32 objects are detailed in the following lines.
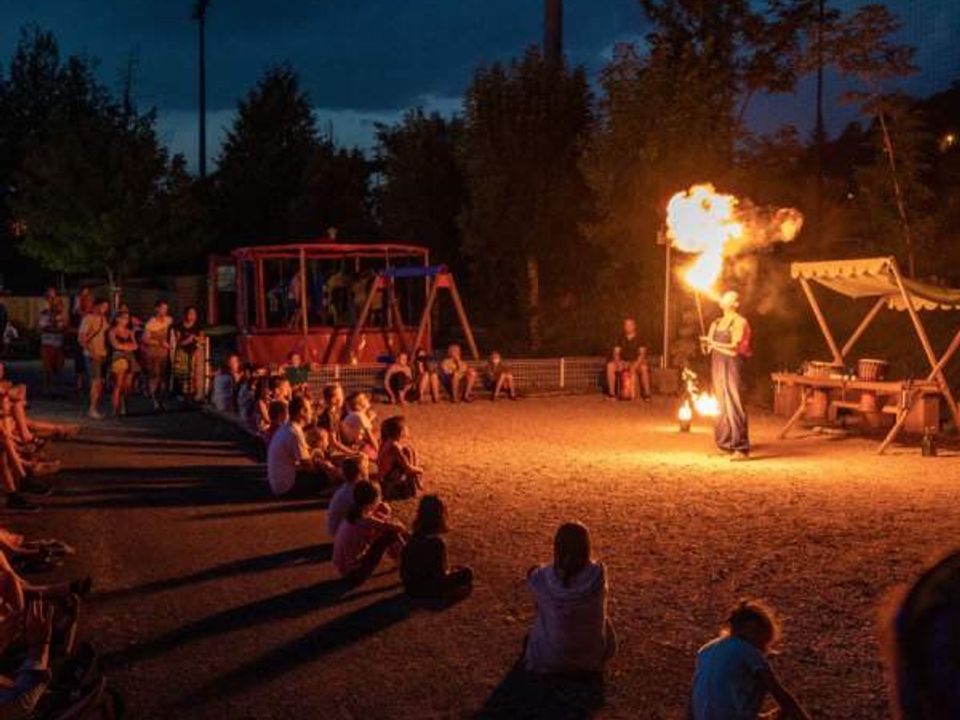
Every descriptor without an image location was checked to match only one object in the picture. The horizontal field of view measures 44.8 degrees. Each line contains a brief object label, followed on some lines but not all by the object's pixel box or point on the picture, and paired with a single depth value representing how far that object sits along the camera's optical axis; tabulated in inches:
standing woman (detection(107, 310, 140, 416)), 705.0
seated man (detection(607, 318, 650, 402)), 848.9
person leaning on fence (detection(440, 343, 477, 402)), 822.5
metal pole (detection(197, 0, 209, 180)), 2046.0
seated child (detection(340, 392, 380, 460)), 501.4
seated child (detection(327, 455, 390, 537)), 342.0
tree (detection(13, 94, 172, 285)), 1346.0
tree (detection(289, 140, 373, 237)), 1615.4
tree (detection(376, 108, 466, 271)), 1305.4
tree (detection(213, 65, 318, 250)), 1717.5
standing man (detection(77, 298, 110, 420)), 706.8
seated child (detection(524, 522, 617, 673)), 234.2
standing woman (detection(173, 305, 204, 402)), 799.1
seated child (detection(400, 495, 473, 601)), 293.0
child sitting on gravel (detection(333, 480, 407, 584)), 313.7
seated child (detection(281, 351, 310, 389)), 757.9
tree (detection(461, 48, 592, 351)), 1093.8
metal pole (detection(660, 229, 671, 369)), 845.0
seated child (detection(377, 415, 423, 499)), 442.3
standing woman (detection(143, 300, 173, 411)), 772.0
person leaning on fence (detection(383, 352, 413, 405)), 812.0
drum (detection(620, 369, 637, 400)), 846.5
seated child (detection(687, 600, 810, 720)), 181.2
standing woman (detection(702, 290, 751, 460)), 557.6
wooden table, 585.0
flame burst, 660.1
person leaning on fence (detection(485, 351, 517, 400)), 843.4
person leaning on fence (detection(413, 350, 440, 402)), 817.5
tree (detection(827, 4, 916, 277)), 1070.4
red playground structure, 871.7
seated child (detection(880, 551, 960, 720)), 58.2
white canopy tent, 575.2
